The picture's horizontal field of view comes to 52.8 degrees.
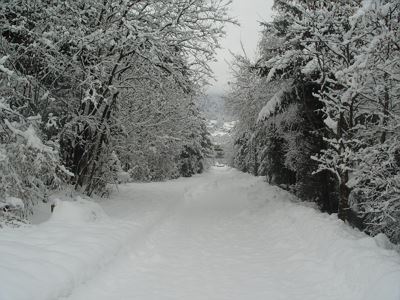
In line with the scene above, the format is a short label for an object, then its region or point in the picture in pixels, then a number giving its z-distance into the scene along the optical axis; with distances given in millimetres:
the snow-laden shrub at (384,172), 8508
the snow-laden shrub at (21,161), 8237
